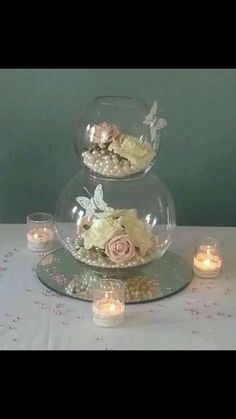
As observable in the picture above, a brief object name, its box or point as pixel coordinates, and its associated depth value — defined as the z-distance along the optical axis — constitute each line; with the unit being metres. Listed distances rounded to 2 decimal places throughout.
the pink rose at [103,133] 1.24
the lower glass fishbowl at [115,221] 1.20
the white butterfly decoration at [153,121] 1.27
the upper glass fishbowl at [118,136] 1.22
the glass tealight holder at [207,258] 1.30
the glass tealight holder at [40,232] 1.39
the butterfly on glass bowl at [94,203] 1.23
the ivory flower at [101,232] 1.19
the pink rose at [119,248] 1.19
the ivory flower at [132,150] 1.22
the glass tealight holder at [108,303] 1.10
